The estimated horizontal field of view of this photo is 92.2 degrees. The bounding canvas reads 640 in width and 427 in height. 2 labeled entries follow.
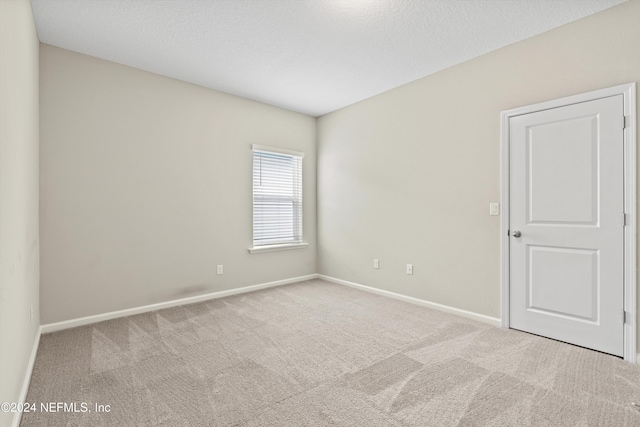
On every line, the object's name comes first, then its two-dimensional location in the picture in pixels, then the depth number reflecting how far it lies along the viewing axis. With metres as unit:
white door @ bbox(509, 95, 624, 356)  2.38
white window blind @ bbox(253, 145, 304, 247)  4.46
